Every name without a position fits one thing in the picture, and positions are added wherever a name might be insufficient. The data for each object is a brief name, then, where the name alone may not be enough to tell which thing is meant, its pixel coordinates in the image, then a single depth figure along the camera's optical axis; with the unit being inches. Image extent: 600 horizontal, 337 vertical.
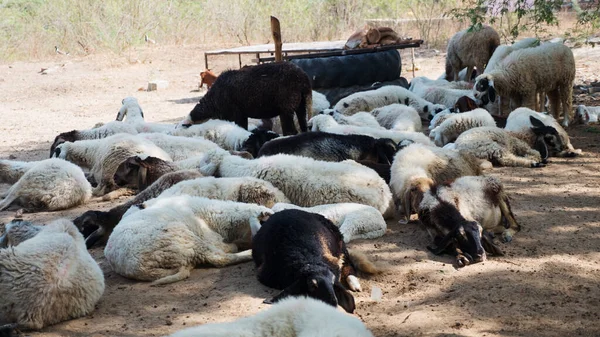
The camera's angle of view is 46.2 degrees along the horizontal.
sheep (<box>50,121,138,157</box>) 404.2
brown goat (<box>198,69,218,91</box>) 693.9
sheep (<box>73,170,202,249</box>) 250.4
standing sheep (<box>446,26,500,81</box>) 611.8
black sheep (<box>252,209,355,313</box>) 177.2
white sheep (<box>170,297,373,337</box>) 111.9
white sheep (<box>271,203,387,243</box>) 236.2
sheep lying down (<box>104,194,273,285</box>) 209.2
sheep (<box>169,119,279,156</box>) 369.1
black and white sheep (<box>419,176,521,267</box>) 216.2
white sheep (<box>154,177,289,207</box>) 251.8
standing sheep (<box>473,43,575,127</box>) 445.1
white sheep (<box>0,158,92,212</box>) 308.1
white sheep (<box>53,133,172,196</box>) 339.3
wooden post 534.0
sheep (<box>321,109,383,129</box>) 392.2
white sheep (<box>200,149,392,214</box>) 257.0
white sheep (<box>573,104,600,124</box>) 449.7
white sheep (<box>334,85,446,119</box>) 455.8
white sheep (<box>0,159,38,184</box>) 359.3
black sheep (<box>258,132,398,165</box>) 312.0
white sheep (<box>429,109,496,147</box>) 378.0
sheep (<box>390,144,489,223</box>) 255.6
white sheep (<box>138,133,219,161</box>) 349.1
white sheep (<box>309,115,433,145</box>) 341.4
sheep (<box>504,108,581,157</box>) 359.6
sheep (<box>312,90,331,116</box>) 460.8
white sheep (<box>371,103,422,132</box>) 405.4
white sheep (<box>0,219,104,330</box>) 174.4
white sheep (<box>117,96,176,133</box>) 415.2
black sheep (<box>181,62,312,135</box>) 394.9
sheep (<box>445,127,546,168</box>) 340.5
